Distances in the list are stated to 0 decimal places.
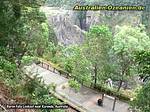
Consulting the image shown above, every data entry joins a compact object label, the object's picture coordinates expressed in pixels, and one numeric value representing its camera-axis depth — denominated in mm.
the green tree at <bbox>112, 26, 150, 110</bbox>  17828
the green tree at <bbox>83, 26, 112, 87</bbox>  19156
